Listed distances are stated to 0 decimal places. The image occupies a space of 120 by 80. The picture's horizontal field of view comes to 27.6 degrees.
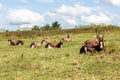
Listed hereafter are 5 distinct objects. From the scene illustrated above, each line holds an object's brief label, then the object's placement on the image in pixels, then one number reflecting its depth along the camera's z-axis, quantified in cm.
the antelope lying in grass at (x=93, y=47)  1420
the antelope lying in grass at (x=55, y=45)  1888
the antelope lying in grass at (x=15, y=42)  2182
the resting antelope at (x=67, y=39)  2244
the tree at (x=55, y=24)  4506
